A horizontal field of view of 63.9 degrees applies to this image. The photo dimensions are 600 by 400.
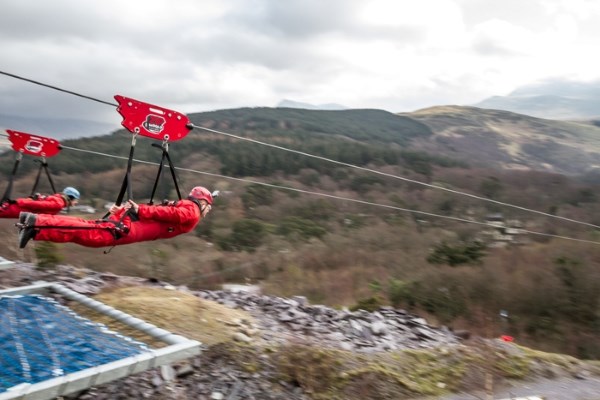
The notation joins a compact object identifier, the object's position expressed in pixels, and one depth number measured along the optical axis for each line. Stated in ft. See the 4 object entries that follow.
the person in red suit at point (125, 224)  16.14
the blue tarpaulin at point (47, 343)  13.14
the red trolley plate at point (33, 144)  25.62
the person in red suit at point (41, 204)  25.94
